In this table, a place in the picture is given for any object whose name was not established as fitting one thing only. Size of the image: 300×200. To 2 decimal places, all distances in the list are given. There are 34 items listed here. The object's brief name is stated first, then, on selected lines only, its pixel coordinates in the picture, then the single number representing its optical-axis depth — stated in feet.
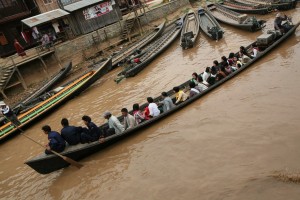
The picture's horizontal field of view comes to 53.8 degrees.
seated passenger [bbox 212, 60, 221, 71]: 36.78
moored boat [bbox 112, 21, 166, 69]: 62.68
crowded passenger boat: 26.94
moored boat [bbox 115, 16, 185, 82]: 53.11
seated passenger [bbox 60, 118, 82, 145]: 27.25
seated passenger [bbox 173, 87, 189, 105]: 32.58
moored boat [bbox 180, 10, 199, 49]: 57.98
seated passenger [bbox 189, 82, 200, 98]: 32.89
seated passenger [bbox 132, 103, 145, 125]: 30.58
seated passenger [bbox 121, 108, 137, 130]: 29.55
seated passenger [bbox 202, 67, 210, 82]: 35.73
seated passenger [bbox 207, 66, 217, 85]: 34.86
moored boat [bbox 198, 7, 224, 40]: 57.06
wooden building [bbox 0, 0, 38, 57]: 70.54
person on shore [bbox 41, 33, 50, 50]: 69.07
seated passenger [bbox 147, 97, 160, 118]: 30.99
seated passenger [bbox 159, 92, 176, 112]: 31.63
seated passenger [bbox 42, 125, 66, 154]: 26.50
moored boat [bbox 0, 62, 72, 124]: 47.95
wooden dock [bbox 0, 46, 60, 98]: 60.54
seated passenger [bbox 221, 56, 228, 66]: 36.66
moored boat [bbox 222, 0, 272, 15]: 63.90
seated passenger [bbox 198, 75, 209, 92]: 33.84
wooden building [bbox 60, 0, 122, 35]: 75.66
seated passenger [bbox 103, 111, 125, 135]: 28.94
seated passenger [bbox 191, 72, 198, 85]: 35.05
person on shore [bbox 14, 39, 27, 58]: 65.81
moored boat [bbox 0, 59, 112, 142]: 43.39
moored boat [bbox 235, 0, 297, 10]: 60.90
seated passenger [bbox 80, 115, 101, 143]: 27.61
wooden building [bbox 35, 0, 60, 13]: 74.65
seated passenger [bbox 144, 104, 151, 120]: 31.31
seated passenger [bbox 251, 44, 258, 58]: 40.07
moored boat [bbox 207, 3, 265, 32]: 54.44
